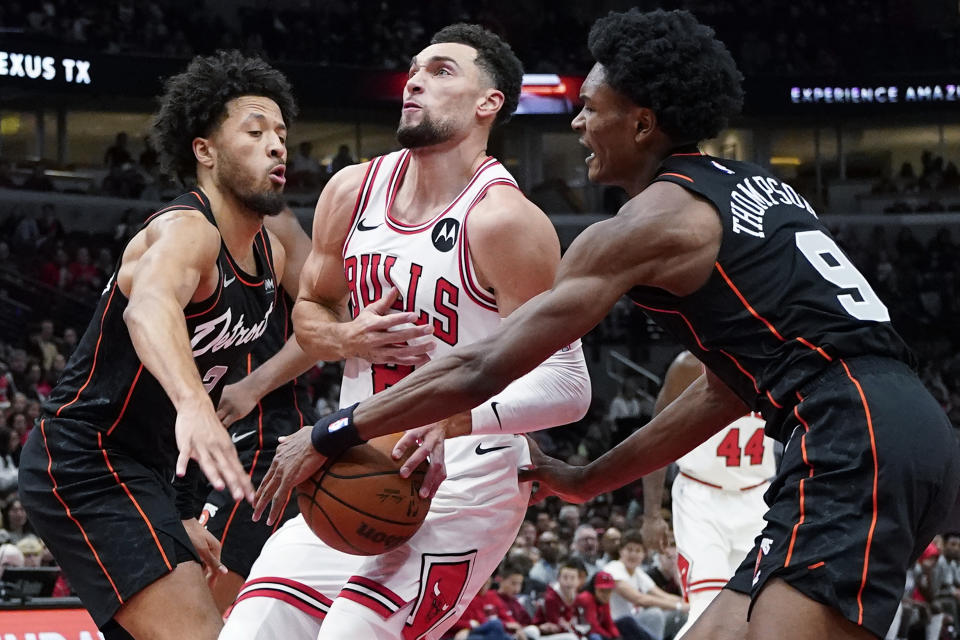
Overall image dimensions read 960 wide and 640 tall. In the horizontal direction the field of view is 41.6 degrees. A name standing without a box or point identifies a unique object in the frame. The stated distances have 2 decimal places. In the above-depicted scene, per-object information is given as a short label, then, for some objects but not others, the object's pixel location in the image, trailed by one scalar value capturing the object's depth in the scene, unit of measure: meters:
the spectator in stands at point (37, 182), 20.42
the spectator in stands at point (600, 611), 10.41
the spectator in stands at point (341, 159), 23.14
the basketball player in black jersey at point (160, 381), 4.04
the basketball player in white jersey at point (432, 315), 3.77
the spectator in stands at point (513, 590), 10.43
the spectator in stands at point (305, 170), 23.08
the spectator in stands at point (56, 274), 17.44
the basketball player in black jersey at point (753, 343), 2.91
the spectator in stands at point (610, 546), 11.77
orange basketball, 3.46
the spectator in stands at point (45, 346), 14.91
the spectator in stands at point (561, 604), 10.45
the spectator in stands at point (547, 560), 11.44
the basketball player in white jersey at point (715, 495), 7.27
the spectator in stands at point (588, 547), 11.58
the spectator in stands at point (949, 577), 12.11
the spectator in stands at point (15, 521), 10.80
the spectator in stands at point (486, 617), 9.82
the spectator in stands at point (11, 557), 9.66
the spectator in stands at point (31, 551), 10.27
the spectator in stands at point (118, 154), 21.44
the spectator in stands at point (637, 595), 10.38
